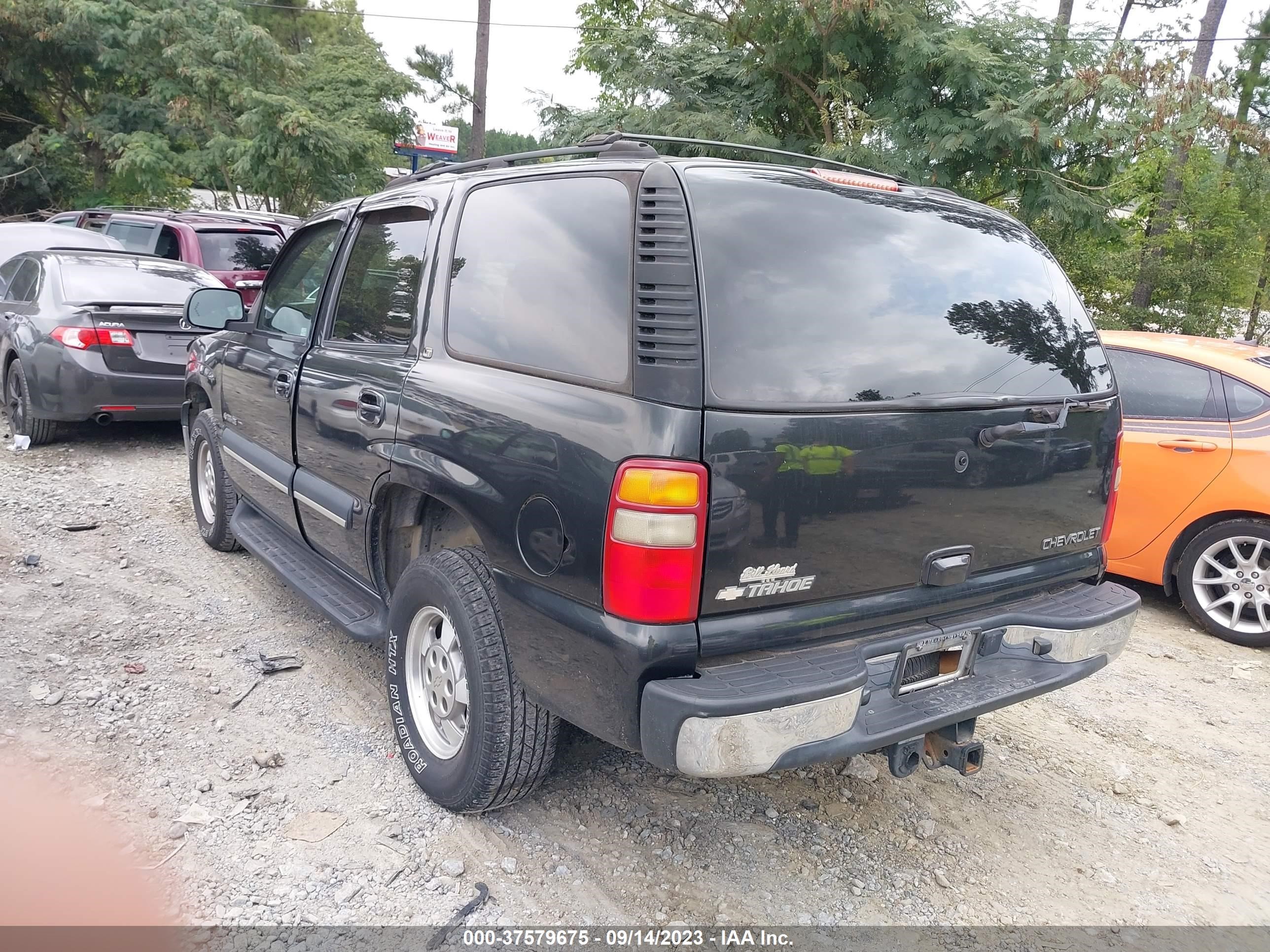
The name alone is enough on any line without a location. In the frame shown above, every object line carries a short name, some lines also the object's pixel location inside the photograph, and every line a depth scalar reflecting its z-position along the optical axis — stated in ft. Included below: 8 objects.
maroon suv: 32.17
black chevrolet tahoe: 7.66
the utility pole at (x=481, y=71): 58.95
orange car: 16.29
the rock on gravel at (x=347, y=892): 8.84
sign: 79.72
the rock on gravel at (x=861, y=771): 11.48
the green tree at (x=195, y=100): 53.72
